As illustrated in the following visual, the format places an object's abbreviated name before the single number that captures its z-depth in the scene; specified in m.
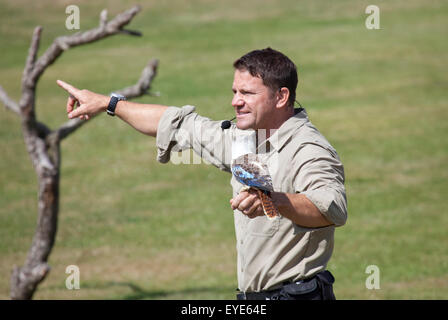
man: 10.81
